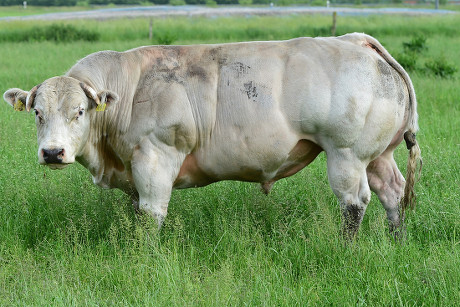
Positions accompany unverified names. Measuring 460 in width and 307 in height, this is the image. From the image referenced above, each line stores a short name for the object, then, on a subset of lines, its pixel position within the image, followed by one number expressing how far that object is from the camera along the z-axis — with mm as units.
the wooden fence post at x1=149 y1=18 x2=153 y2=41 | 49000
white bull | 10413
